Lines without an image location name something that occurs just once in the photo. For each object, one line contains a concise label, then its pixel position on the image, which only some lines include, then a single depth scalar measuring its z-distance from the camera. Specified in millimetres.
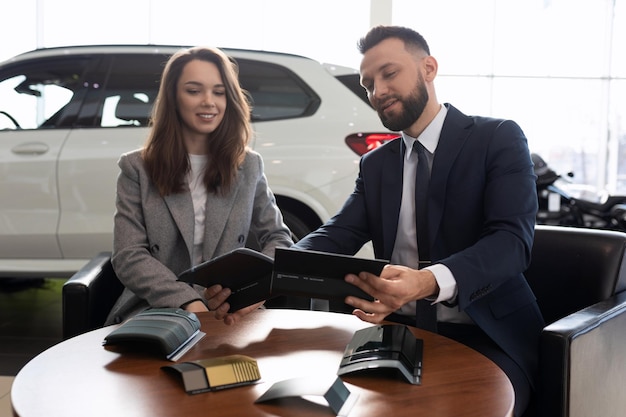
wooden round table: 1213
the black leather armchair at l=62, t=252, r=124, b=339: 2111
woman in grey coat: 2332
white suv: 3844
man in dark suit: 1787
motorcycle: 5785
